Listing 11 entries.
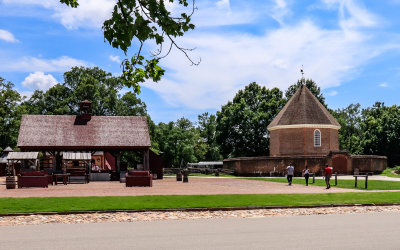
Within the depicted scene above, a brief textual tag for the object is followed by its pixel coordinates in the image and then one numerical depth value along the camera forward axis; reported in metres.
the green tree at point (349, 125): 90.57
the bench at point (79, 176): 34.46
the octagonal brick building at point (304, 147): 49.88
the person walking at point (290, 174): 31.97
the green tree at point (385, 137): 60.47
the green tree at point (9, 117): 59.19
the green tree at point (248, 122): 68.94
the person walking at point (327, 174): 26.89
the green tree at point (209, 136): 95.94
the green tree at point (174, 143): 74.62
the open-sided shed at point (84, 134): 39.16
